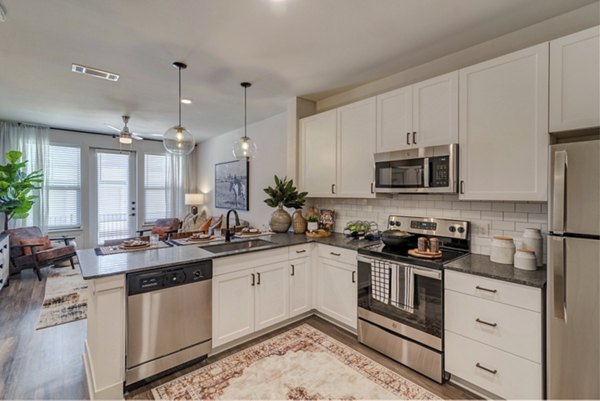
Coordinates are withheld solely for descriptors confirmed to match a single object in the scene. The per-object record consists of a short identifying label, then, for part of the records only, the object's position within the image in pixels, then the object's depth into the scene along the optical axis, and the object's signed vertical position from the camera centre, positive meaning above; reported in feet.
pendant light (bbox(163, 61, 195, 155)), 9.10 +1.98
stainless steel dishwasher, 6.48 -3.06
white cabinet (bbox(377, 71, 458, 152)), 7.60 +2.54
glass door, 20.11 +0.29
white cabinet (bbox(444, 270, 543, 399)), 5.51 -2.99
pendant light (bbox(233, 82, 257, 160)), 10.47 +1.95
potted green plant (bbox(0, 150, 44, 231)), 14.76 +0.55
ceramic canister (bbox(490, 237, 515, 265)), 6.71 -1.29
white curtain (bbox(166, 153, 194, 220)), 22.97 +1.37
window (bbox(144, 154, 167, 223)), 22.02 +0.90
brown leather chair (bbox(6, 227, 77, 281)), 14.47 -2.96
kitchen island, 6.04 -2.15
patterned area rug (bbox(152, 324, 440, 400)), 6.40 -4.58
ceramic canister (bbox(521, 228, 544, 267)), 6.49 -1.05
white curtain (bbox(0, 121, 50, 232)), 16.35 +3.08
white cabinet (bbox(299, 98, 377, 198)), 9.72 +1.85
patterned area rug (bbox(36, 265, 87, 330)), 10.25 -4.45
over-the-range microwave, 7.51 +0.85
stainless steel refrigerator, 4.67 -1.32
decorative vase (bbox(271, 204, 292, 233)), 11.92 -1.03
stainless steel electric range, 6.85 -2.67
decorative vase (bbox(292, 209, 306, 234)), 11.83 -1.07
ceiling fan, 14.06 +3.15
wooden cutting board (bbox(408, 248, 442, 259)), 7.25 -1.51
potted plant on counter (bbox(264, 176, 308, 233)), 11.71 -0.12
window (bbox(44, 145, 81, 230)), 18.39 +0.79
